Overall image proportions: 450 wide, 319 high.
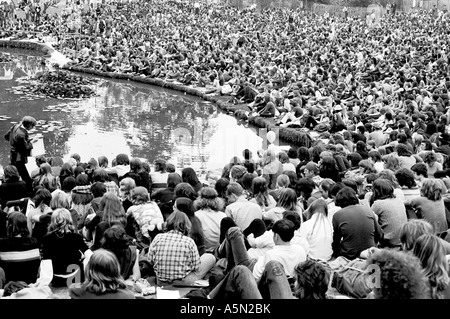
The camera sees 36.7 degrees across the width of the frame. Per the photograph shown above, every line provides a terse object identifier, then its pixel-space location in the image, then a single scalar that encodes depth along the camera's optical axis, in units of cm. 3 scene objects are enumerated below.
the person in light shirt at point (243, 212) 709
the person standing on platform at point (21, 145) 1034
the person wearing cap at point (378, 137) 1357
